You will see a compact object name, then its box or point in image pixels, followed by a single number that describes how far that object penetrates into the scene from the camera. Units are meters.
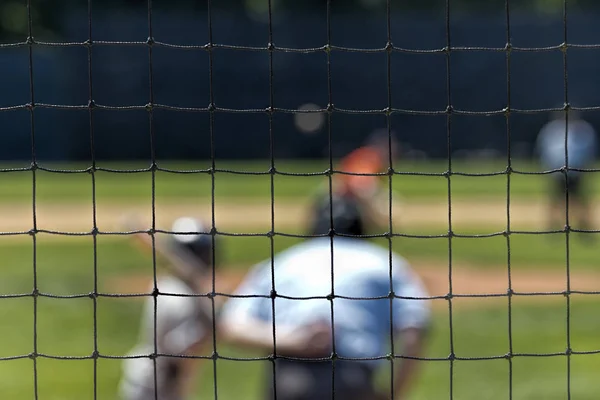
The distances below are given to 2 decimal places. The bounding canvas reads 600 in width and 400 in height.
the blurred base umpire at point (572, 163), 33.53
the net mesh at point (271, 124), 8.73
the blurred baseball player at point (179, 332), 11.03
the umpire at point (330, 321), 9.62
